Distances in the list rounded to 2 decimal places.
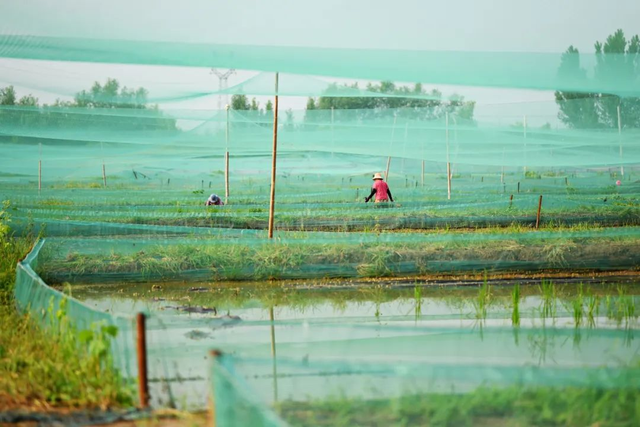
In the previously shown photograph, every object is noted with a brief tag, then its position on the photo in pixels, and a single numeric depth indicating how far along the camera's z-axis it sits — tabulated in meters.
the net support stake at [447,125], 24.84
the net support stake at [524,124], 24.81
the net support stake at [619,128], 24.18
